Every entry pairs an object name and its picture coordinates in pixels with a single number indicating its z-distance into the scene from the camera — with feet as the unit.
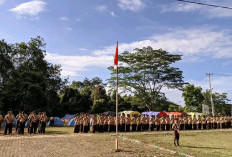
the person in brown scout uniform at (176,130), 40.78
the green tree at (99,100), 148.56
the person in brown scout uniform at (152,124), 73.37
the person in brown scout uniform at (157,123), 74.08
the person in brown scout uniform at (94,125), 62.95
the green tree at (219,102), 163.18
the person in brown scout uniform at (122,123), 67.91
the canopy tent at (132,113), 123.24
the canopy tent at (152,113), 112.16
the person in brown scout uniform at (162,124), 75.57
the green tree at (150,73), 119.34
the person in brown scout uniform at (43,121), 59.72
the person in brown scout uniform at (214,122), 87.35
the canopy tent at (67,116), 127.44
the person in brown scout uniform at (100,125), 64.44
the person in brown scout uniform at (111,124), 65.41
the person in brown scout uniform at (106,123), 65.67
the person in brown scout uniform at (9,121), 54.80
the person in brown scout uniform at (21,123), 56.85
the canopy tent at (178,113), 124.47
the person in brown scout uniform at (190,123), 80.59
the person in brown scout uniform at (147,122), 73.59
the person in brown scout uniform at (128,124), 68.95
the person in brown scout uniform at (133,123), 70.32
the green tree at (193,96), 149.69
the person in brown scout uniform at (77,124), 62.03
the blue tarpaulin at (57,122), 98.28
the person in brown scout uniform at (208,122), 85.66
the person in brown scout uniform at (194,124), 81.66
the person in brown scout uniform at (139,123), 71.26
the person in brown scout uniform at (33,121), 58.30
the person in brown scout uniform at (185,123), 79.71
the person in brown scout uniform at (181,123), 79.30
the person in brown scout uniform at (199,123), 82.54
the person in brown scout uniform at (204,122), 84.78
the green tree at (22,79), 84.38
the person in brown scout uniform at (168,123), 76.19
